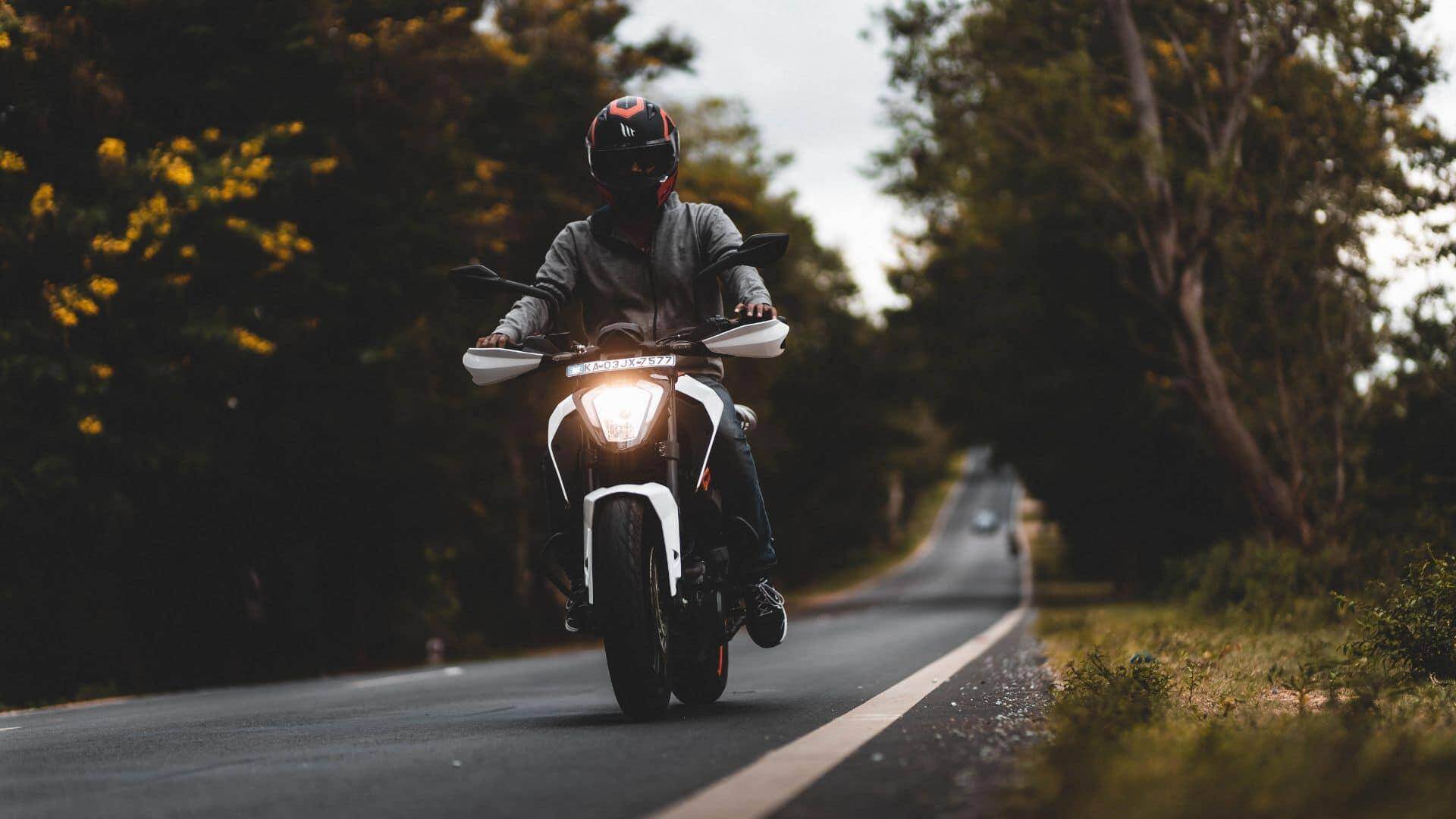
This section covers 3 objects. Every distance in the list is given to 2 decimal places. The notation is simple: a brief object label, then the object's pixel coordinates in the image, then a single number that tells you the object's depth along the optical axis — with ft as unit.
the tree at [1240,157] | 54.70
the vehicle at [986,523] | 283.38
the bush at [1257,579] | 43.42
